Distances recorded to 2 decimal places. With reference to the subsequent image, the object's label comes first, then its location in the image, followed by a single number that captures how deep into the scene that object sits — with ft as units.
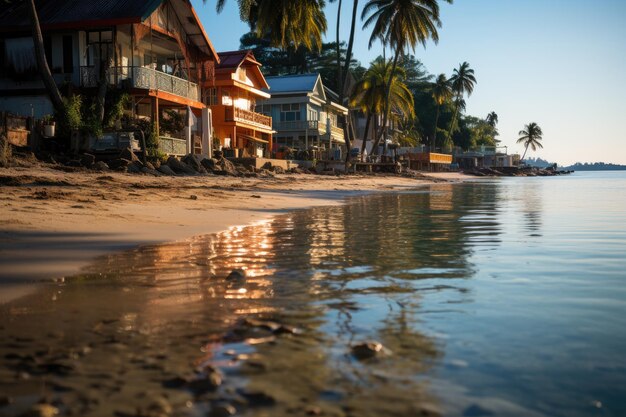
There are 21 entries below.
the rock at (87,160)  56.13
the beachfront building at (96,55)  77.82
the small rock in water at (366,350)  8.51
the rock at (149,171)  57.14
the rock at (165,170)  59.82
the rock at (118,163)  56.34
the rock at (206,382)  7.16
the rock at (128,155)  59.60
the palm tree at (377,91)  165.68
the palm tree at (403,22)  138.62
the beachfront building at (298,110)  160.35
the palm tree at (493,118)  456.94
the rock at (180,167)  63.26
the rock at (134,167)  56.39
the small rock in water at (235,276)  14.48
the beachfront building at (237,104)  117.29
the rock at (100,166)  53.92
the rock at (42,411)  6.34
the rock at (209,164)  68.95
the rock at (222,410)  6.43
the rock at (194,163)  66.17
